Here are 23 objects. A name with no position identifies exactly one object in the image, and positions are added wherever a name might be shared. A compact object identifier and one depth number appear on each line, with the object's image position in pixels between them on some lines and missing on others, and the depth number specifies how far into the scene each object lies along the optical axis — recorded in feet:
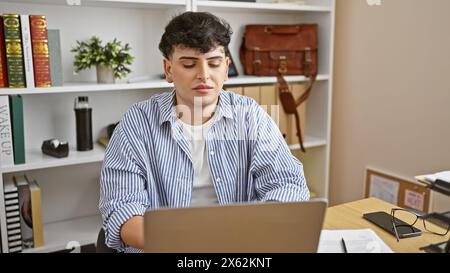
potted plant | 6.40
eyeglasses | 3.50
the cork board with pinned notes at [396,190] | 6.91
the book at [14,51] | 5.57
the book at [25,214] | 6.10
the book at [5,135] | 5.69
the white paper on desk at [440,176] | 3.20
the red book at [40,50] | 5.70
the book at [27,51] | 5.64
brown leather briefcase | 7.65
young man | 4.00
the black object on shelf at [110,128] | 6.94
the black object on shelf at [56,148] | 6.19
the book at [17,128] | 5.76
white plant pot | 6.45
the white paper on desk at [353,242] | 3.16
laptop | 2.08
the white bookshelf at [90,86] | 6.32
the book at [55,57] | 5.90
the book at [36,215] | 6.20
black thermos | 6.42
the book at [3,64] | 5.59
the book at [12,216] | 5.96
